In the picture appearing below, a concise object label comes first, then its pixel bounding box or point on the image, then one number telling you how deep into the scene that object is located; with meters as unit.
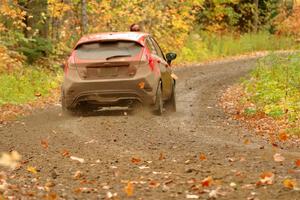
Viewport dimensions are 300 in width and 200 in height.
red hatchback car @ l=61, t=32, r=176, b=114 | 28.64
